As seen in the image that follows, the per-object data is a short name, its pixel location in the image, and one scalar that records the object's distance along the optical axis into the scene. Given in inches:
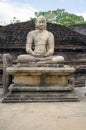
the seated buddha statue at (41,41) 245.1
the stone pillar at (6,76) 228.9
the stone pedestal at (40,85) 208.5
